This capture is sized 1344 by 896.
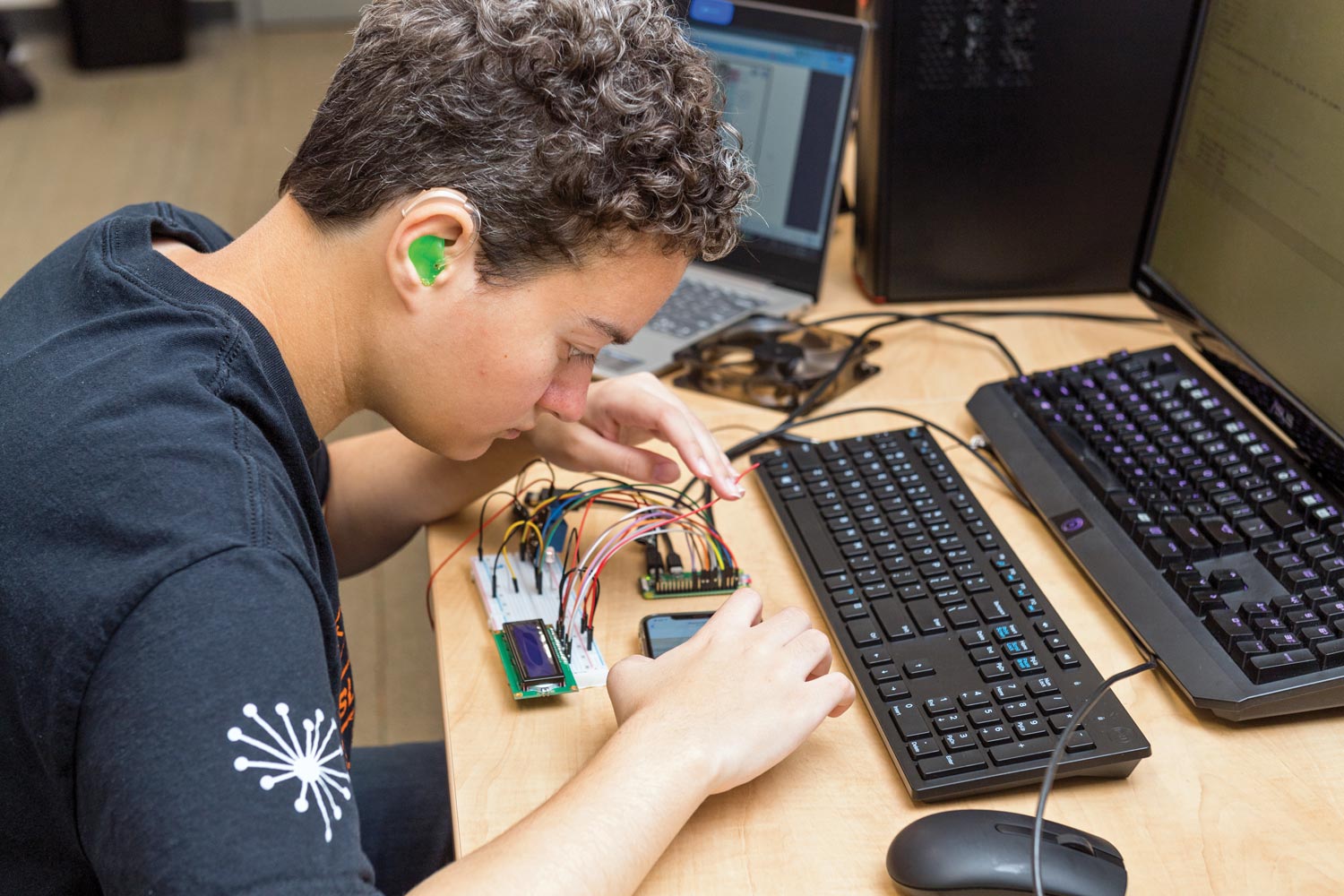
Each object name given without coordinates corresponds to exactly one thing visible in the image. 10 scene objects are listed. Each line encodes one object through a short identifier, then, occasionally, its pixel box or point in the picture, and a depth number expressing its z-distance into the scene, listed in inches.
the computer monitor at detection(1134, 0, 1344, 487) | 35.4
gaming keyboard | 31.2
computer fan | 48.1
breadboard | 33.6
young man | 22.7
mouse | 25.8
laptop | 51.5
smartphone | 33.7
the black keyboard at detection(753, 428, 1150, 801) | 29.3
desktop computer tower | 50.1
